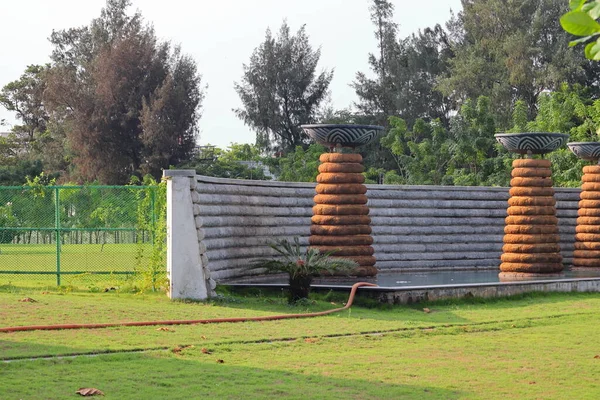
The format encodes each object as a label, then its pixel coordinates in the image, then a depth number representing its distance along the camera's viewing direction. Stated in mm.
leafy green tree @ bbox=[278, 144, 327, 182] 43969
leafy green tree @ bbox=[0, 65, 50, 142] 71750
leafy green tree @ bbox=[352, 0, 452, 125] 60594
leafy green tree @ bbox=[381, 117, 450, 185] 43562
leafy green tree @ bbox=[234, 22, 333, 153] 60344
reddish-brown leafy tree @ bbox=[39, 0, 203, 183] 56031
